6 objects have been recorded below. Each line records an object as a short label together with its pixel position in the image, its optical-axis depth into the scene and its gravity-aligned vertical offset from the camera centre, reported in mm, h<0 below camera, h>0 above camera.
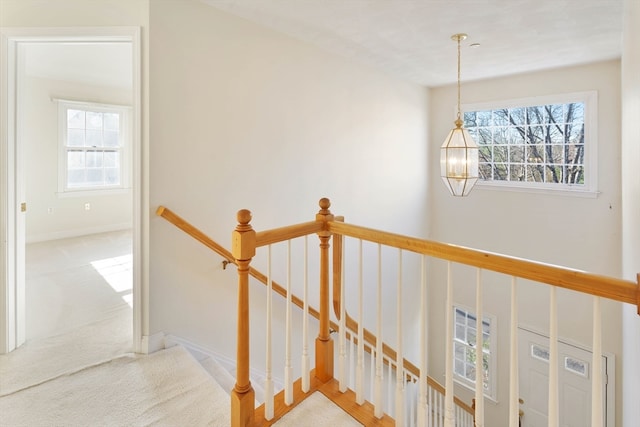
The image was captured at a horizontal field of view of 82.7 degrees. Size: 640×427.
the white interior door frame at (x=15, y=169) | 2367 +263
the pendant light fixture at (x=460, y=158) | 3240 +476
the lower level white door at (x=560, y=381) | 4383 -2151
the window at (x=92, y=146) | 5828 +1057
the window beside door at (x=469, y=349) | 5117 -2032
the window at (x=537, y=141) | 4312 +903
